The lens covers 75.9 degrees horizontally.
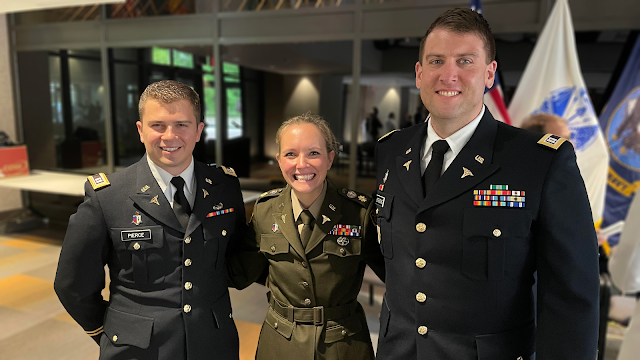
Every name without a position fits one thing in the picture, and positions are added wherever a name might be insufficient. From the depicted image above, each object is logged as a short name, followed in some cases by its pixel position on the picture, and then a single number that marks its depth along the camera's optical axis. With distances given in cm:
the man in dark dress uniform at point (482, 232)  109
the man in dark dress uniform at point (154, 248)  137
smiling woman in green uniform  144
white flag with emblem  328
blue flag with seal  334
